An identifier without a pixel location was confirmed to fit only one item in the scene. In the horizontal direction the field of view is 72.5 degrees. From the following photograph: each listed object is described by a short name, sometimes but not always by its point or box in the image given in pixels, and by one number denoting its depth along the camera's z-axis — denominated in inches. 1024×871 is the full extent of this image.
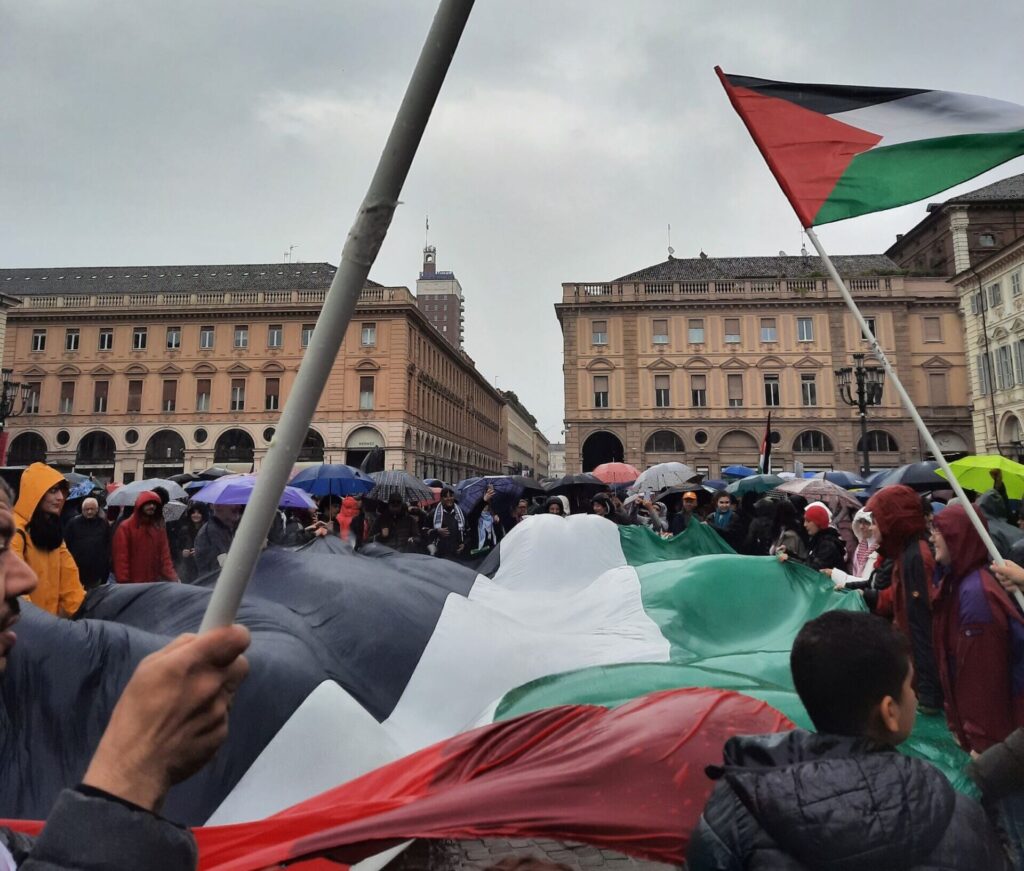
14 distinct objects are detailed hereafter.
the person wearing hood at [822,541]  255.9
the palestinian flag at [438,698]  76.1
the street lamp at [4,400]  777.6
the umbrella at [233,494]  302.7
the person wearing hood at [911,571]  141.2
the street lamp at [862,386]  737.0
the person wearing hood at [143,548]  270.4
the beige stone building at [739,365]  1659.7
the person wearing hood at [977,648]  112.0
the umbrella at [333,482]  536.1
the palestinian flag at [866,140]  139.9
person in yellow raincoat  168.2
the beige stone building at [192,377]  1715.1
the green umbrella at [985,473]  326.3
